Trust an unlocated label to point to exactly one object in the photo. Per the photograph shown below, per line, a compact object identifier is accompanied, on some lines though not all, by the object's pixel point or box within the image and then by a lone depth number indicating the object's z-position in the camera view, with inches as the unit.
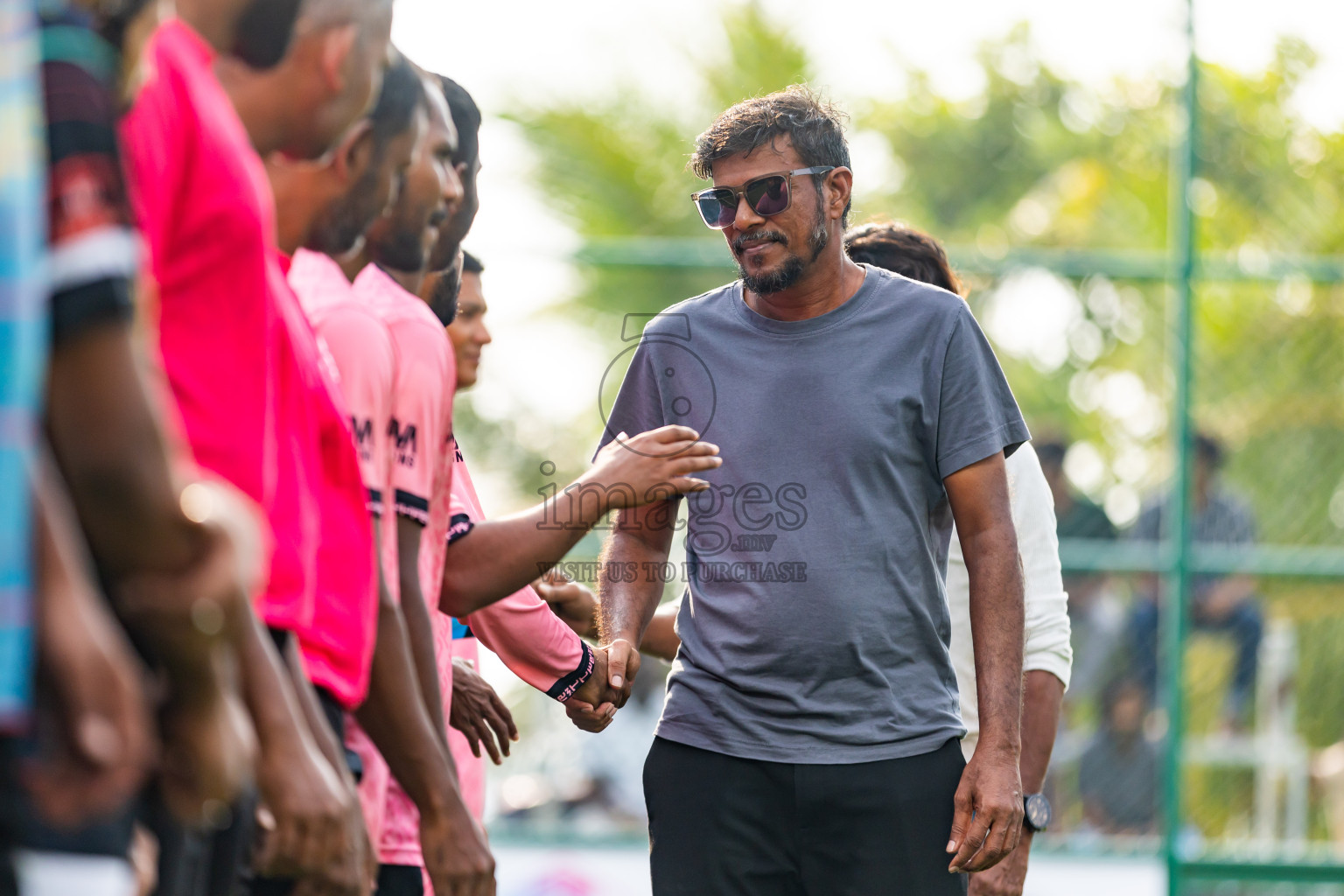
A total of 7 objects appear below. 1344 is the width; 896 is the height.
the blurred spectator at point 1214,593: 533.3
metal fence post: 510.9
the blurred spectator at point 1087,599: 539.2
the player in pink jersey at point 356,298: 176.9
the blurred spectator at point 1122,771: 550.3
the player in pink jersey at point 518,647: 272.4
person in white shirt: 297.7
